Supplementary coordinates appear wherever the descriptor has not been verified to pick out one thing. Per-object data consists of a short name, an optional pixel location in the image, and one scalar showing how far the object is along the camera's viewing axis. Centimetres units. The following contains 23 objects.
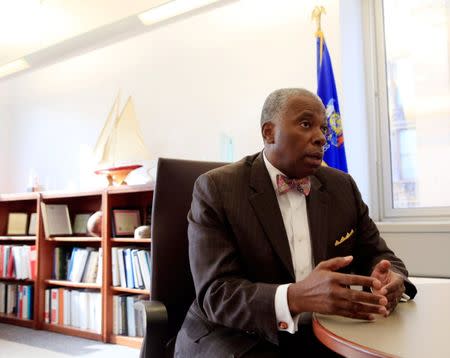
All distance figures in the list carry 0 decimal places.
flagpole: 298
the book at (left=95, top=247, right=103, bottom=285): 381
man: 103
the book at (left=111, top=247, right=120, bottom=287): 371
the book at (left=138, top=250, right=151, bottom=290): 352
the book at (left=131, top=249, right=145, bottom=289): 357
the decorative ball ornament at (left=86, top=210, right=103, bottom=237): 386
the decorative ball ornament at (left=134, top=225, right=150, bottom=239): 354
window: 313
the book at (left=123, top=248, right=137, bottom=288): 362
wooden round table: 75
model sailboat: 385
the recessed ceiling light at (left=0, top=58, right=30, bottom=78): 441
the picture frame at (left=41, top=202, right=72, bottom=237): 416
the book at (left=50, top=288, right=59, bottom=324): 412
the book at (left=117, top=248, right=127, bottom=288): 367
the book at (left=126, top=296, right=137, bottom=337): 364
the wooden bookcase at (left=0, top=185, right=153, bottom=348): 371
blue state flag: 284
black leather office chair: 152
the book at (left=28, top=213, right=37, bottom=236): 453
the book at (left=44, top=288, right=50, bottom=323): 420
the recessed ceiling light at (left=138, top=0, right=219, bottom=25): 345
